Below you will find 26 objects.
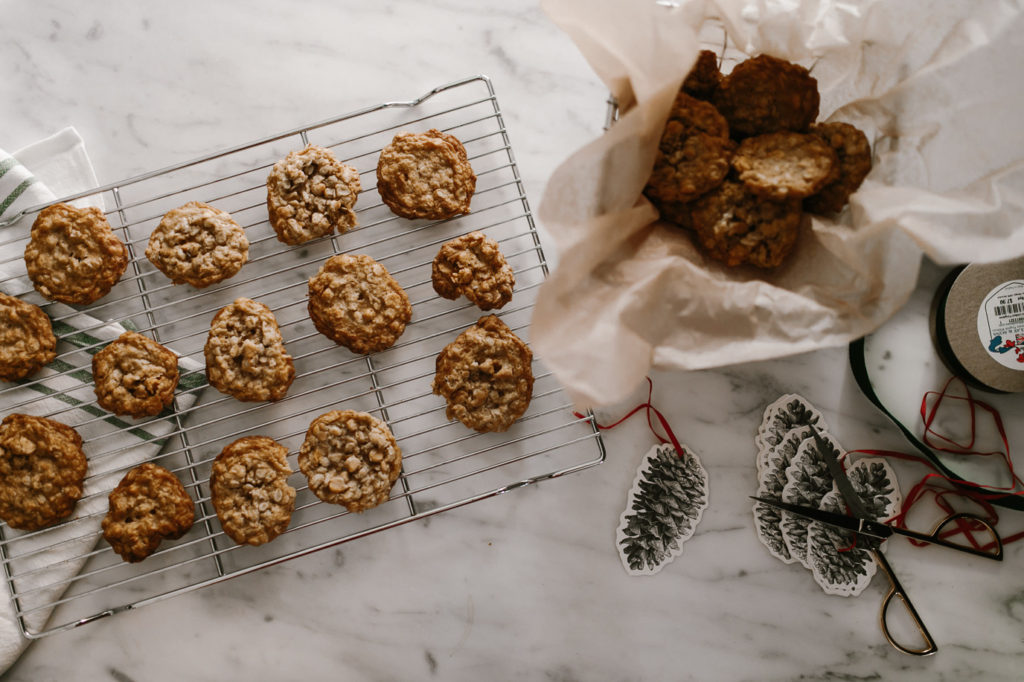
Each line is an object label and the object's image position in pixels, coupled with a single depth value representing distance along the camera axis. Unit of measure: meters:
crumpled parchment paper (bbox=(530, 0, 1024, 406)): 0.67
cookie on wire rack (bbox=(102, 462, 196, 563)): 0.76
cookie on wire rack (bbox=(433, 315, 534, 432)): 0.77
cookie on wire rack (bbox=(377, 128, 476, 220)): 0.78
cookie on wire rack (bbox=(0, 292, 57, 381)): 0.77
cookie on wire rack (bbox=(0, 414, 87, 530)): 0.76
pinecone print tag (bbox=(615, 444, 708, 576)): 0.81
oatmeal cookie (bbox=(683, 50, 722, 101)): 0.70
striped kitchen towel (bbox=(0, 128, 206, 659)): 0.77
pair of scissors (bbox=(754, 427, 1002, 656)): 0.78
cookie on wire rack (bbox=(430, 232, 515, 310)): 0.77
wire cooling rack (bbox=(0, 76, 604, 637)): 0.79
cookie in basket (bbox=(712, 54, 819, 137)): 0.69
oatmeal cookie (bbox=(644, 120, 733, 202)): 0.69
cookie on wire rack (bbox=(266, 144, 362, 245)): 0.78
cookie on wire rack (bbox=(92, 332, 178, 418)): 0.76
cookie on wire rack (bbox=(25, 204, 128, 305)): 0.77
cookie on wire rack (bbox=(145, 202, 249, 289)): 0.77
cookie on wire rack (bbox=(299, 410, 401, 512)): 0.76
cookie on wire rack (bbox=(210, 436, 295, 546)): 0.76
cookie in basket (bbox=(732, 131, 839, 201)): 0.68
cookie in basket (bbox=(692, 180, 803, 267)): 0.69
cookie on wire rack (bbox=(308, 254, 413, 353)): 0.77
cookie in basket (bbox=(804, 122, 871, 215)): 0.70
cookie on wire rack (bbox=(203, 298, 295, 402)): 0.77
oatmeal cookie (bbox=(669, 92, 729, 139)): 0.69
